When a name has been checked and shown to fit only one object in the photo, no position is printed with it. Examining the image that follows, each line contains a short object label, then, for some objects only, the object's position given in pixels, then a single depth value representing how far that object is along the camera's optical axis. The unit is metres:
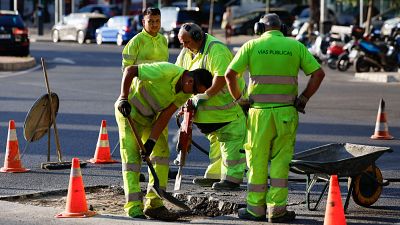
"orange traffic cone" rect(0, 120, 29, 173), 13.33
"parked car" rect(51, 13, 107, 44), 53.69
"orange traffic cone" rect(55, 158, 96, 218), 10.07
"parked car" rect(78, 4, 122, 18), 67.59
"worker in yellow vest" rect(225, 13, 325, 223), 9.98
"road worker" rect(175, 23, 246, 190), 11.61
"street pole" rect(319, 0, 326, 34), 46.62
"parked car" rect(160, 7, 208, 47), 48.88
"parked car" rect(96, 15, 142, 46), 50.59
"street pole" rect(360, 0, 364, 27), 52.81
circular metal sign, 13.44
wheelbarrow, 9.96
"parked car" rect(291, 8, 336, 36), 53.26
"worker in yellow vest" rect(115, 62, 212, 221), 9.97
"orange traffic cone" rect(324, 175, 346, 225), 8.87
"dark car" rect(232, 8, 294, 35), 59.66
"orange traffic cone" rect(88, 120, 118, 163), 14.08
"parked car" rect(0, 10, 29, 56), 36.66
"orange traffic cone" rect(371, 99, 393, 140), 16.98
